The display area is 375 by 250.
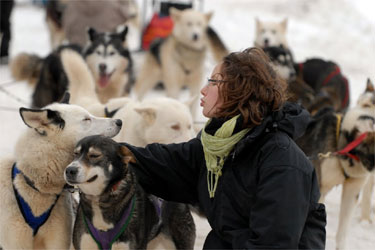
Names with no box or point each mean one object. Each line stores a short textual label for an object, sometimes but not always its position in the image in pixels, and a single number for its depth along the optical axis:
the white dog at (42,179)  4.72
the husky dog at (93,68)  10.21
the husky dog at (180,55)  12.77
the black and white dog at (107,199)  4.35
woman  3.67
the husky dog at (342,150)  6.90
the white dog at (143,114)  6.98
